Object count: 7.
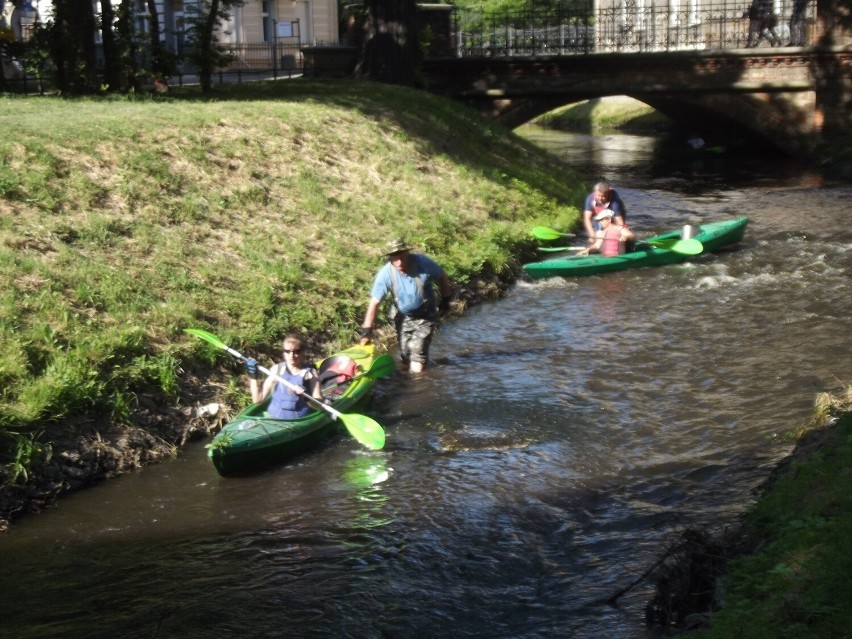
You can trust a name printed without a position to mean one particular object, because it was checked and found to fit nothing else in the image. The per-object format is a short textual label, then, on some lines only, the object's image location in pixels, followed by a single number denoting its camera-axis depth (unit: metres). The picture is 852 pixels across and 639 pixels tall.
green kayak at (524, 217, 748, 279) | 15.69
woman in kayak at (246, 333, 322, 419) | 9.59
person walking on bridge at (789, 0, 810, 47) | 28.52
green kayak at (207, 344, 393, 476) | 8.73
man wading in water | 11.25
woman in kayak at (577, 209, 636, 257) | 16.14
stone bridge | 27.69
